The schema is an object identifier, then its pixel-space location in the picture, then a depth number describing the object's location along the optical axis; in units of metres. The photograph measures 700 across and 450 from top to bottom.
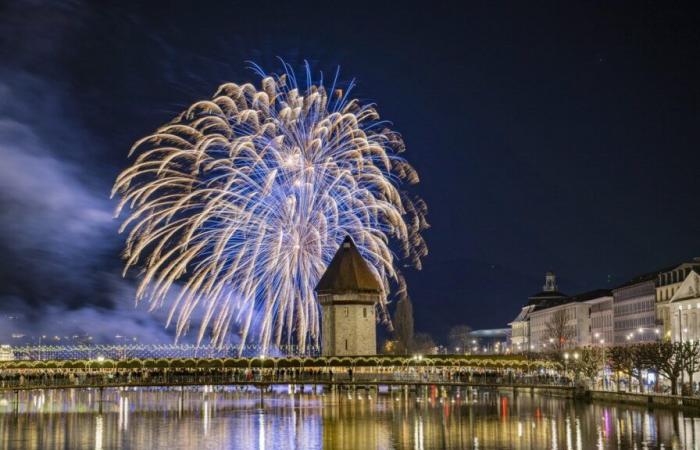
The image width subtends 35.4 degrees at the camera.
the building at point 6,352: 149.94
